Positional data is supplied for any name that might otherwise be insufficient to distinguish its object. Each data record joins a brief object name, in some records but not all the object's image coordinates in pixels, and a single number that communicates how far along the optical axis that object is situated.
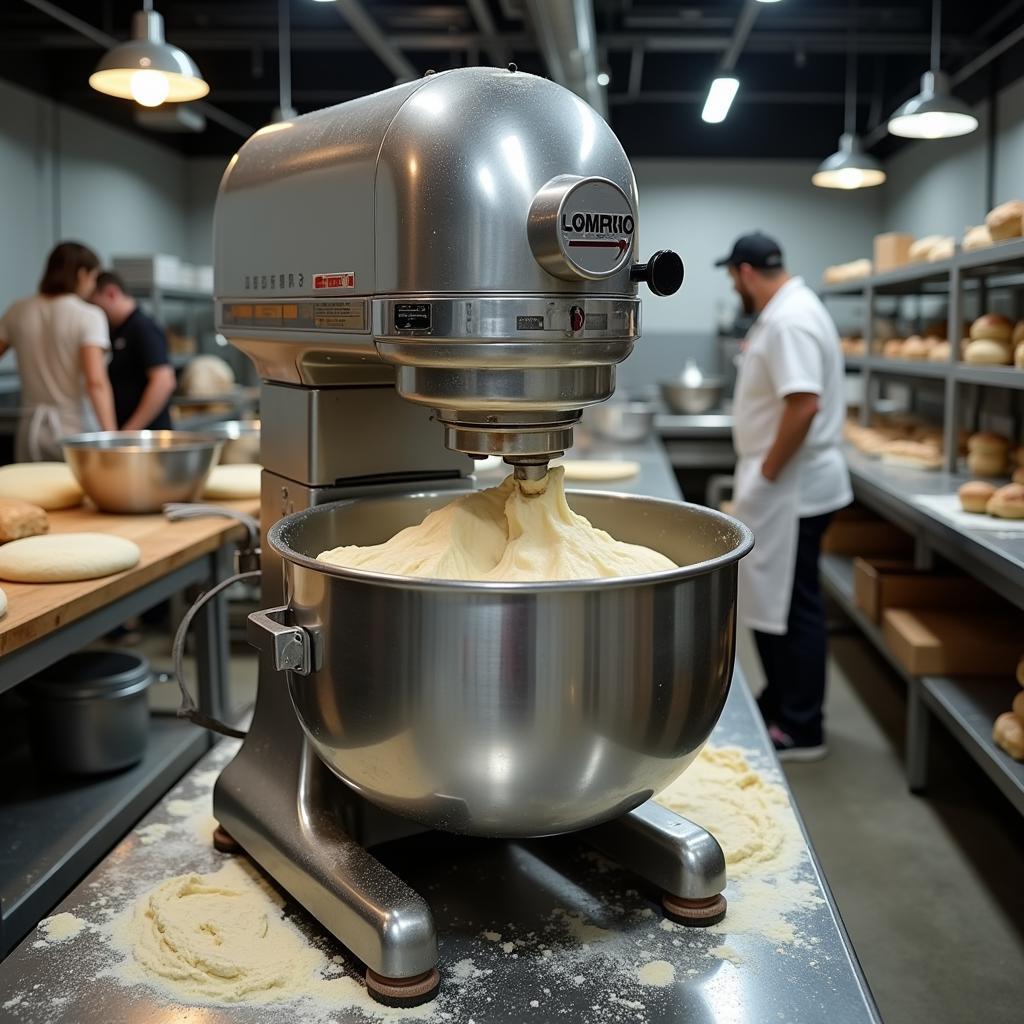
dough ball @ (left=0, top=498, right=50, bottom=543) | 2.05
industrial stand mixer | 0.84
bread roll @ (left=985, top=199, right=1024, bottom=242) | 3.42
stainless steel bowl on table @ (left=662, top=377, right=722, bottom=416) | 6.39
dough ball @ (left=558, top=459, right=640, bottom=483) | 3.52
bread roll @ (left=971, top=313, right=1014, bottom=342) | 3.88
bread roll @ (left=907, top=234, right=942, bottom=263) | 4.54
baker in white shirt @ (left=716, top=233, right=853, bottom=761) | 3.31
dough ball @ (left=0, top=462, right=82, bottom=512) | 2.45
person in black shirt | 4.57
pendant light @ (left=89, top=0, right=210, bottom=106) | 3.30
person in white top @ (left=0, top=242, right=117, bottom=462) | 4.05
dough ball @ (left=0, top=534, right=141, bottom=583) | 1.80
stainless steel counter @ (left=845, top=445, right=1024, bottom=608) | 2.53
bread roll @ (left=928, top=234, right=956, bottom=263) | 4.07
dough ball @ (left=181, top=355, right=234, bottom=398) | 6.24
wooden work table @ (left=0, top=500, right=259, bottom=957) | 1.70
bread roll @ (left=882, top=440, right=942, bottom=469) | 4.30
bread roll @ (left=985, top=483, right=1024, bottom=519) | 2.96
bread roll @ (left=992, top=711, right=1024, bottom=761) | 2.43
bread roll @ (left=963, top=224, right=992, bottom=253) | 3.72
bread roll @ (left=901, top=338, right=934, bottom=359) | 4.60
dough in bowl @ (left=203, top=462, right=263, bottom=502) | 2.73
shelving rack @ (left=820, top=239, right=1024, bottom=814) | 2.57
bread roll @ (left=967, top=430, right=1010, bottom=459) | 3.96
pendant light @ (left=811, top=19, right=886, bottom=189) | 5.36
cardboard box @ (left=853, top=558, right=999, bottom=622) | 3.58
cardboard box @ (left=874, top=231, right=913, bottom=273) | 5.07
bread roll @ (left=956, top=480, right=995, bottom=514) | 3.11
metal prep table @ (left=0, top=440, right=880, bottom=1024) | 0.88
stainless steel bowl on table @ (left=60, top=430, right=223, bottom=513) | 2.37
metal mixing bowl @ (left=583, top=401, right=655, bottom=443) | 4.77
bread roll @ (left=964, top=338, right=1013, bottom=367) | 3.76
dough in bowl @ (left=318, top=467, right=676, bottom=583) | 1.00
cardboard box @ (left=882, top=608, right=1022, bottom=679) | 3.08
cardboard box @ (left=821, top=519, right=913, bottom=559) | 4.88
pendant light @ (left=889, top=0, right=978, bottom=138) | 4.18
